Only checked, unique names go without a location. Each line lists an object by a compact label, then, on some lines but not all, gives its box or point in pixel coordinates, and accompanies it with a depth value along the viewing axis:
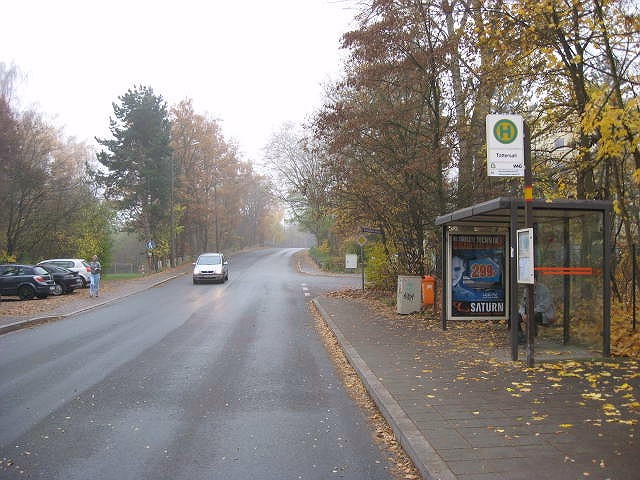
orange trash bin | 14.85
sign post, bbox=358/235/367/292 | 23.75
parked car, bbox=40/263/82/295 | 25.12
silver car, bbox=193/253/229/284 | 31.00
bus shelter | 8.37
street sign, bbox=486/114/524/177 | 7.98
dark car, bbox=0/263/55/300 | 22.41
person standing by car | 22.38
